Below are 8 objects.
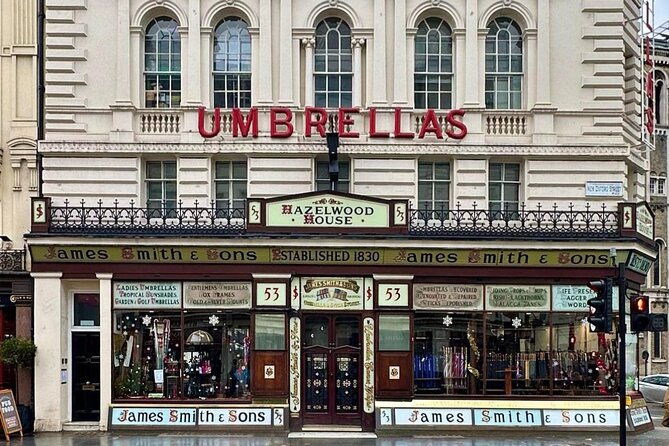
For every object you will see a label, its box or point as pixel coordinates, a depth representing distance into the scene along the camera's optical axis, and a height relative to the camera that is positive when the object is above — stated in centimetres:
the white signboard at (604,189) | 2389 +134
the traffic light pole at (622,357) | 1717 -248
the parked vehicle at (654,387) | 3366 -607
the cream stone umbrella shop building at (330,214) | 2264 +66
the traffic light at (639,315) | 1759 -164
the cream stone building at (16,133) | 2441 +311
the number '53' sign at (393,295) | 2281 -154
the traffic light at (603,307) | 1706 -141
